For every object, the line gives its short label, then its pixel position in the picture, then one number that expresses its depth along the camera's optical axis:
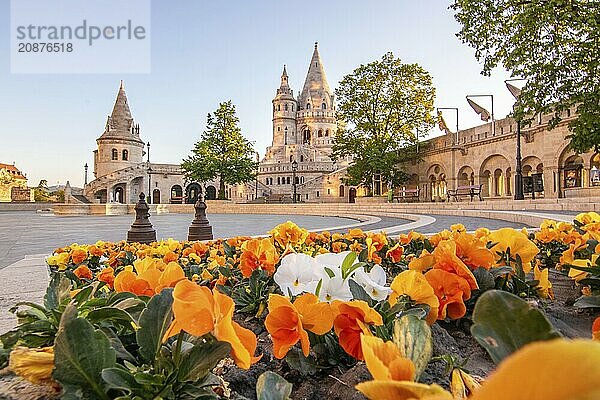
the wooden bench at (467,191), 20.59
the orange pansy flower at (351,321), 0.27
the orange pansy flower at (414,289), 0.33
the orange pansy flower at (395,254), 0.65
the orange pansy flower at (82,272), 0.60
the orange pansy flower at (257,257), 0.51
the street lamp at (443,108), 26.90
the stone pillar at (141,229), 4.96
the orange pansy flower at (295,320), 0.26
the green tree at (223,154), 34.27
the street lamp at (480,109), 25.34
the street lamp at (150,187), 47.87
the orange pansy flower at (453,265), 0.36
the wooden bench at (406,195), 26.26
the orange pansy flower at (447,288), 0.36
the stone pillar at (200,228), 5.78
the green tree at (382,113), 27.77
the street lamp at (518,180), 16.79
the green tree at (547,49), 9.14
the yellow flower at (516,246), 0.49
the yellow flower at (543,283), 0.50
